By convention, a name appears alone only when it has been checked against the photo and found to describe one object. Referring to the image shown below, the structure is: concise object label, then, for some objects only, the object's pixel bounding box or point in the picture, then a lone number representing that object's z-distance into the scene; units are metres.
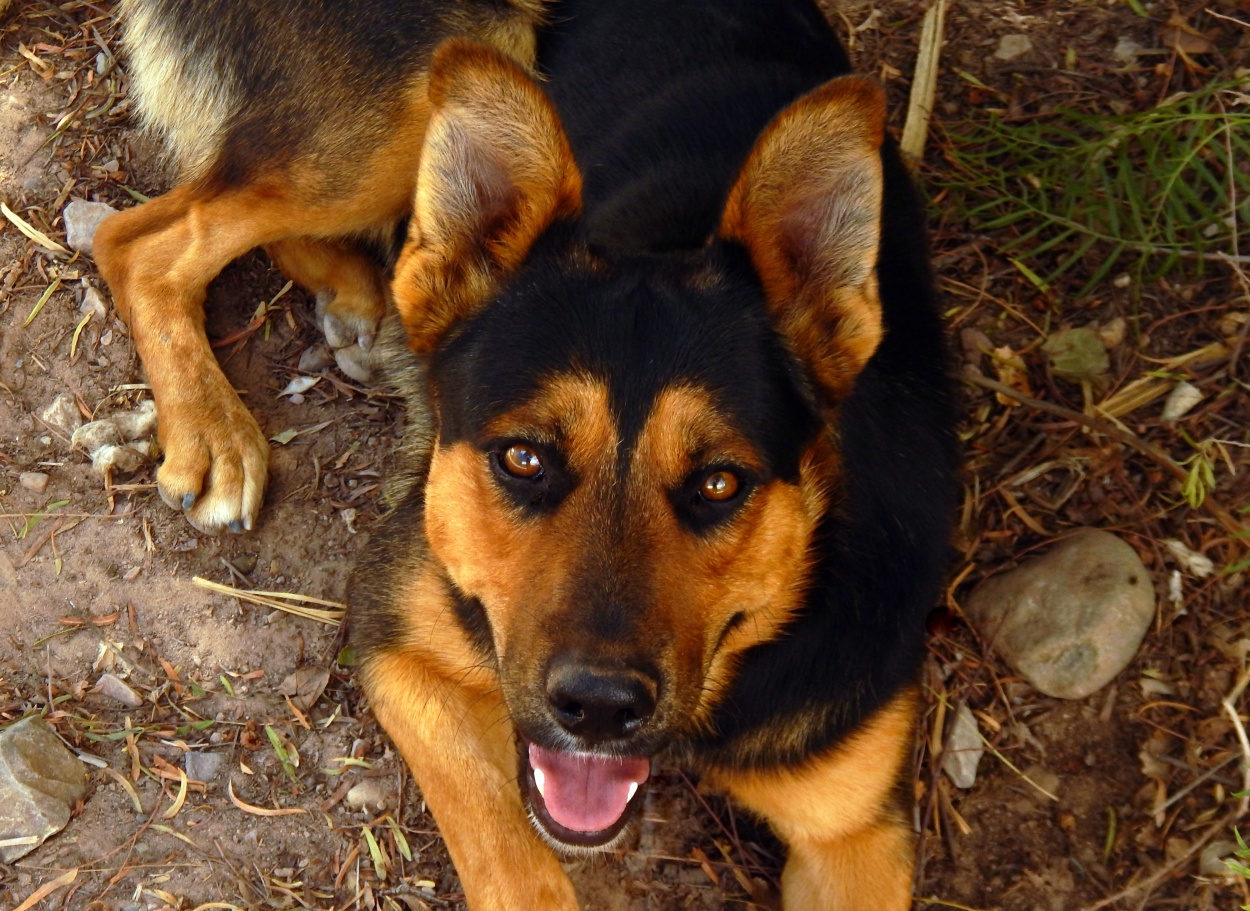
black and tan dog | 2.37
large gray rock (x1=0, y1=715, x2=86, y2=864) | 3.16
